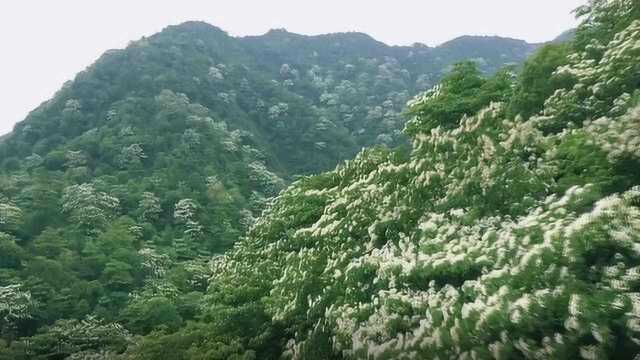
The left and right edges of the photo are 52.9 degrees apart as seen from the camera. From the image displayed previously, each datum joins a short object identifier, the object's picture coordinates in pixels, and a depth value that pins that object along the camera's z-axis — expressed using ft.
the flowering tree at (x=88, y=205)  152.46
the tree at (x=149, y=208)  166.20
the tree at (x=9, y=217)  145.95
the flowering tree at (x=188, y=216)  160.25
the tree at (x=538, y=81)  45.06
